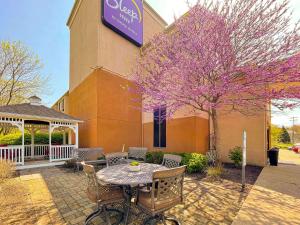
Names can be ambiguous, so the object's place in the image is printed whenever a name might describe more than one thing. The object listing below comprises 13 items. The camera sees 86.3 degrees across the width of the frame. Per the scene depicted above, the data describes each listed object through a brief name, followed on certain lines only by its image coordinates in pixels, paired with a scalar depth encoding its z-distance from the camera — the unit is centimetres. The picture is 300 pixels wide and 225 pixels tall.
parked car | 1368
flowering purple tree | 520
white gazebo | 802
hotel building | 913
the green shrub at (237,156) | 773
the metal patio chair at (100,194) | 304
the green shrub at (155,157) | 812
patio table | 301
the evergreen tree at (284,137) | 2308
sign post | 478
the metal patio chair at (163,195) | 266
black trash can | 852
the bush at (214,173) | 593
